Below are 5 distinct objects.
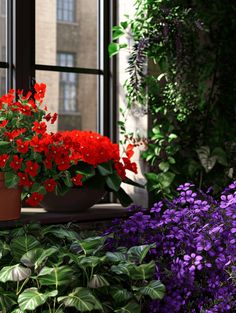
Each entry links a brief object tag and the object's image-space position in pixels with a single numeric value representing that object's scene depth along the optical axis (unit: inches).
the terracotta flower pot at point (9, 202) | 95.6
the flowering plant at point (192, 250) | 69.6
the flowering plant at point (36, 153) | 93.3
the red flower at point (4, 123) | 92.7
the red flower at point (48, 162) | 94.7
